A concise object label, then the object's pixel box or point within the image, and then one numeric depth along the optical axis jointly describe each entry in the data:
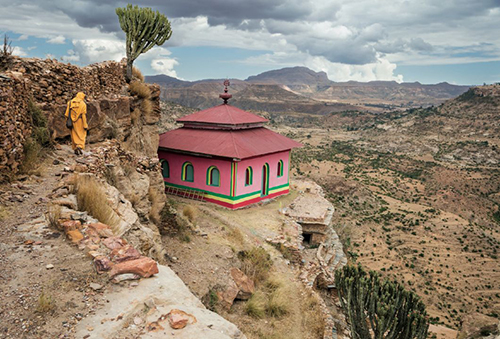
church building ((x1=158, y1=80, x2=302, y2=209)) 19.78
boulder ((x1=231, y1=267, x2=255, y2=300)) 10.51
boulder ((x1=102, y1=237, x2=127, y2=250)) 5.69
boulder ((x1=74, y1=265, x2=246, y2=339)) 4.25
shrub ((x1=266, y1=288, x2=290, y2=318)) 10.28
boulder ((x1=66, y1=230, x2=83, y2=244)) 5.75
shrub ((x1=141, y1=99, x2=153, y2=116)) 17.38
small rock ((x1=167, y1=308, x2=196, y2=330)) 4.38
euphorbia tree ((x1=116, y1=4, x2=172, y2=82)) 17.64
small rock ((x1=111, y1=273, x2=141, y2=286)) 5.01
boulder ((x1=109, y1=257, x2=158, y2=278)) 5.14
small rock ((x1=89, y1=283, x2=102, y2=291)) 4.83
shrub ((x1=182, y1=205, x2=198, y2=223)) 14.89
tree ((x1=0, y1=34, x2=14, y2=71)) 9.32
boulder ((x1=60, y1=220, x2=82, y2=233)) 5.96
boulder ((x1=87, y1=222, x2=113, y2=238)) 6.06
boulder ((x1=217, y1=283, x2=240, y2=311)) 9.78
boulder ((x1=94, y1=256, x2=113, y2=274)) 5.16
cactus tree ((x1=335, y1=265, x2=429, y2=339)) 9.21
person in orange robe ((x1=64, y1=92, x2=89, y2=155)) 9.59
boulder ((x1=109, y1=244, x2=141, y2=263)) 5.40
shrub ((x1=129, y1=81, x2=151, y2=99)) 16.80
